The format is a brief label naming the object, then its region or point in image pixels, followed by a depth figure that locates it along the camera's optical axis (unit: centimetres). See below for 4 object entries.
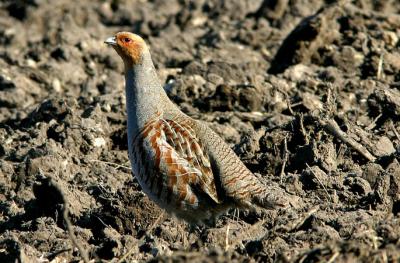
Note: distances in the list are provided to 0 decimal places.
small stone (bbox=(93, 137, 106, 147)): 1425
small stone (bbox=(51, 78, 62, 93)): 1837
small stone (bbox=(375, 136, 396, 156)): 1268
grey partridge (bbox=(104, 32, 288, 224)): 1082
